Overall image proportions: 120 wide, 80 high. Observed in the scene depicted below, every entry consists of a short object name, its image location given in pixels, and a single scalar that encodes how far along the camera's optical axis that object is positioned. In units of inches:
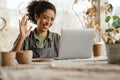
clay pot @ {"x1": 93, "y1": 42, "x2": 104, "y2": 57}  86.8
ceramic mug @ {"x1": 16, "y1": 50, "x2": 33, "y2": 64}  64.1
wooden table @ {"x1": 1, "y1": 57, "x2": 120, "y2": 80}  44.5
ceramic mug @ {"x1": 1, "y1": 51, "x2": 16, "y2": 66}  59.5
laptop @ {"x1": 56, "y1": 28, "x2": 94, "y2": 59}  75.4
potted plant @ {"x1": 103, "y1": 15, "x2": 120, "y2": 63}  63.2
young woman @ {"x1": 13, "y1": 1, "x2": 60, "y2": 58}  94.7
